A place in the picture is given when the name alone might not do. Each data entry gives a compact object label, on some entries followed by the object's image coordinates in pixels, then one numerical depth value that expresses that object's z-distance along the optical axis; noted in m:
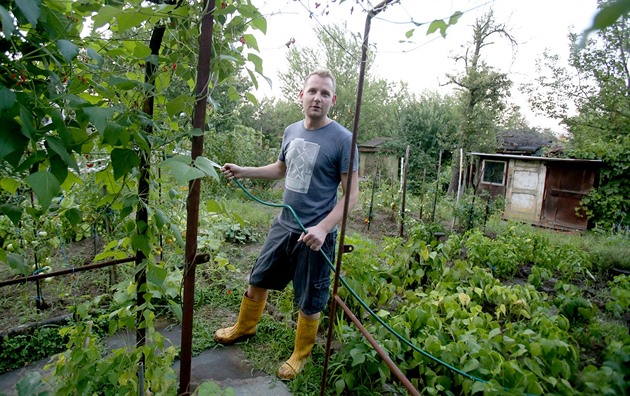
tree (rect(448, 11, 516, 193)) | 13.80
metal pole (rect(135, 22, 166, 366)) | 1.23
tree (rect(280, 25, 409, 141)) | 18.58
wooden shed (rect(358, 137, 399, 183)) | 17.83
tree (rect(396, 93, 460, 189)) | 16.50
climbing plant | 0.87
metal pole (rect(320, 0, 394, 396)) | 1.30
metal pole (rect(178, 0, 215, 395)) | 1.14
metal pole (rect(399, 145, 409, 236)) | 6.21
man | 2.10
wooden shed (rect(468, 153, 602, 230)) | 9.72
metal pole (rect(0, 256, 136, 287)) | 1.54
